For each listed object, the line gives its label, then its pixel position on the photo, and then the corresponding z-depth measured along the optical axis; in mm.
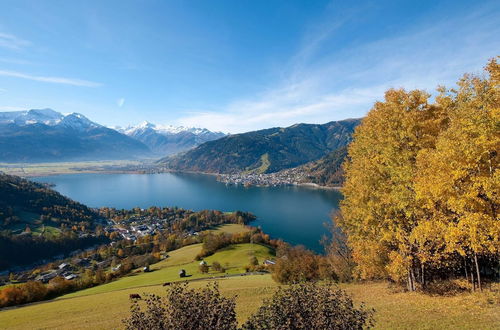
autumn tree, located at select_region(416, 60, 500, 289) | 12648
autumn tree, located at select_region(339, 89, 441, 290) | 16953
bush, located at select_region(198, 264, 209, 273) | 60450
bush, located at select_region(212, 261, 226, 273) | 60562
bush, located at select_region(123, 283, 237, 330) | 7359
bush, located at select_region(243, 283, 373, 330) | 7668
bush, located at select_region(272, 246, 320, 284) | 31594
